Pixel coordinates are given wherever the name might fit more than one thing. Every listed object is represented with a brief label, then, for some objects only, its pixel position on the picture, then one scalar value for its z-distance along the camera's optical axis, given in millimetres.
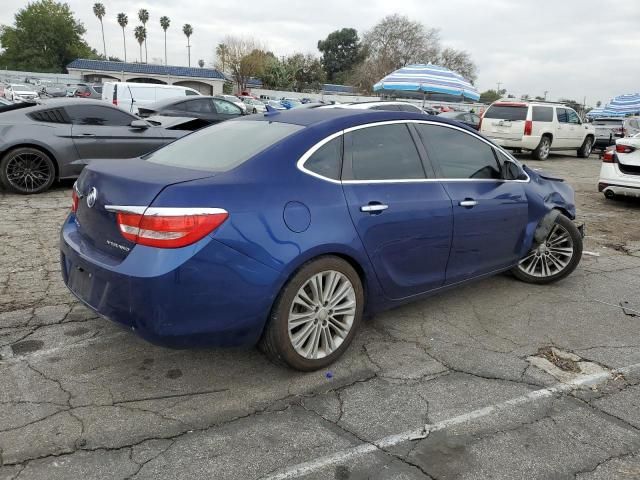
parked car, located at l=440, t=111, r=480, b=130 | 19784
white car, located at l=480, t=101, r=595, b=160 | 16297
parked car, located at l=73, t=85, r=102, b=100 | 26853
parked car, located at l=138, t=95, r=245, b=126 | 13367
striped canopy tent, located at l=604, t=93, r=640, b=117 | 28961
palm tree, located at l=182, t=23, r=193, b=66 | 109788
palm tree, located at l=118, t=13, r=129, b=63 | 103856
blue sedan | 2693
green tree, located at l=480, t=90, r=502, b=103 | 96131
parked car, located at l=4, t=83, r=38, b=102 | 32625
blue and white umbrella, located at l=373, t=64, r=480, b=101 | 20094
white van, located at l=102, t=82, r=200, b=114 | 17641
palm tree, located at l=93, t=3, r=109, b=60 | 100438
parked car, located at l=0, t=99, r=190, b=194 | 7676
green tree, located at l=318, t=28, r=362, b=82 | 100438
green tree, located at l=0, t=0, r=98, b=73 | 78562
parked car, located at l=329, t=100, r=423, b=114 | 11005
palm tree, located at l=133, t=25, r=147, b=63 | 104438
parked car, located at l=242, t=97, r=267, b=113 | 34631
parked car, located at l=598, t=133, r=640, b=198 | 8703
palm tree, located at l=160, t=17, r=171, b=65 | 108125
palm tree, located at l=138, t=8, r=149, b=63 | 103312
